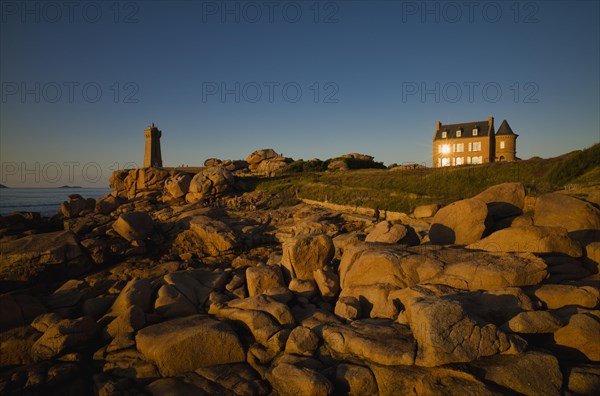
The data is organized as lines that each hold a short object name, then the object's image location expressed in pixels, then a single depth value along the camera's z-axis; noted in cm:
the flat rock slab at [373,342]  651
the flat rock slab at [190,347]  726
